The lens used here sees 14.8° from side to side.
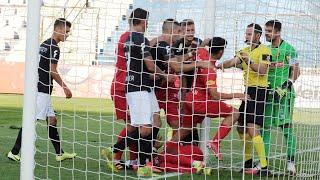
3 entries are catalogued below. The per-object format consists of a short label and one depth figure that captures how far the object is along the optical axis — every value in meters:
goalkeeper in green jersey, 14.25
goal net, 13.10
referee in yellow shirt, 13.69
